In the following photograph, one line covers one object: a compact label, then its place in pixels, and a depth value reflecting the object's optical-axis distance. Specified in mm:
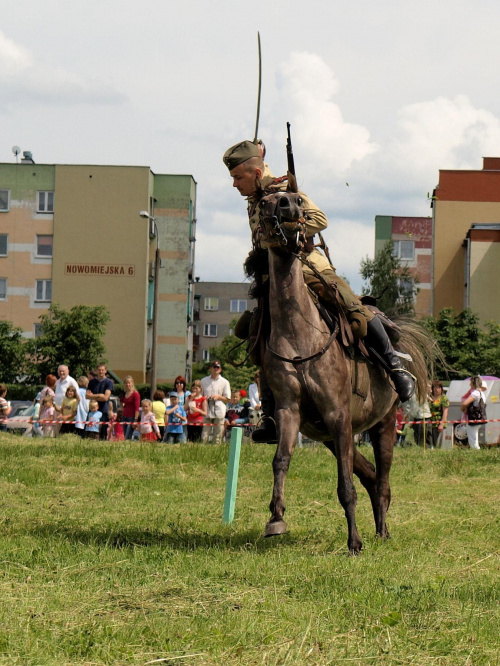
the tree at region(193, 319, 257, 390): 81938
